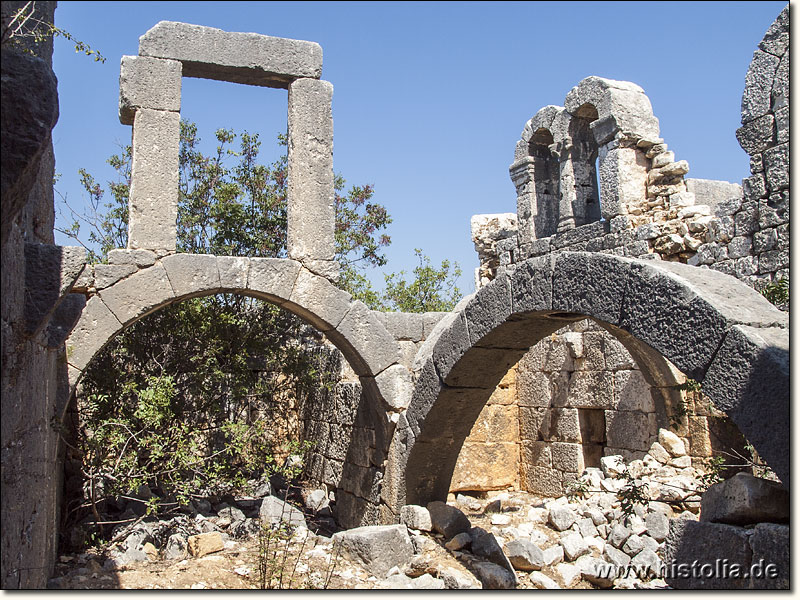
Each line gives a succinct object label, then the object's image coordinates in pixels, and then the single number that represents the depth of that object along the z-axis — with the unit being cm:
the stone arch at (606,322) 345
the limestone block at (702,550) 392
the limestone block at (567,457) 923
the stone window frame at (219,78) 668
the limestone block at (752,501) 394
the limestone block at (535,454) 946
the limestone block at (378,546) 596
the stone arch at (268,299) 612
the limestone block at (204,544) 647
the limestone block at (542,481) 924
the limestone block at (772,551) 354
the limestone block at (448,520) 665
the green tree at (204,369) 692
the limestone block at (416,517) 672
